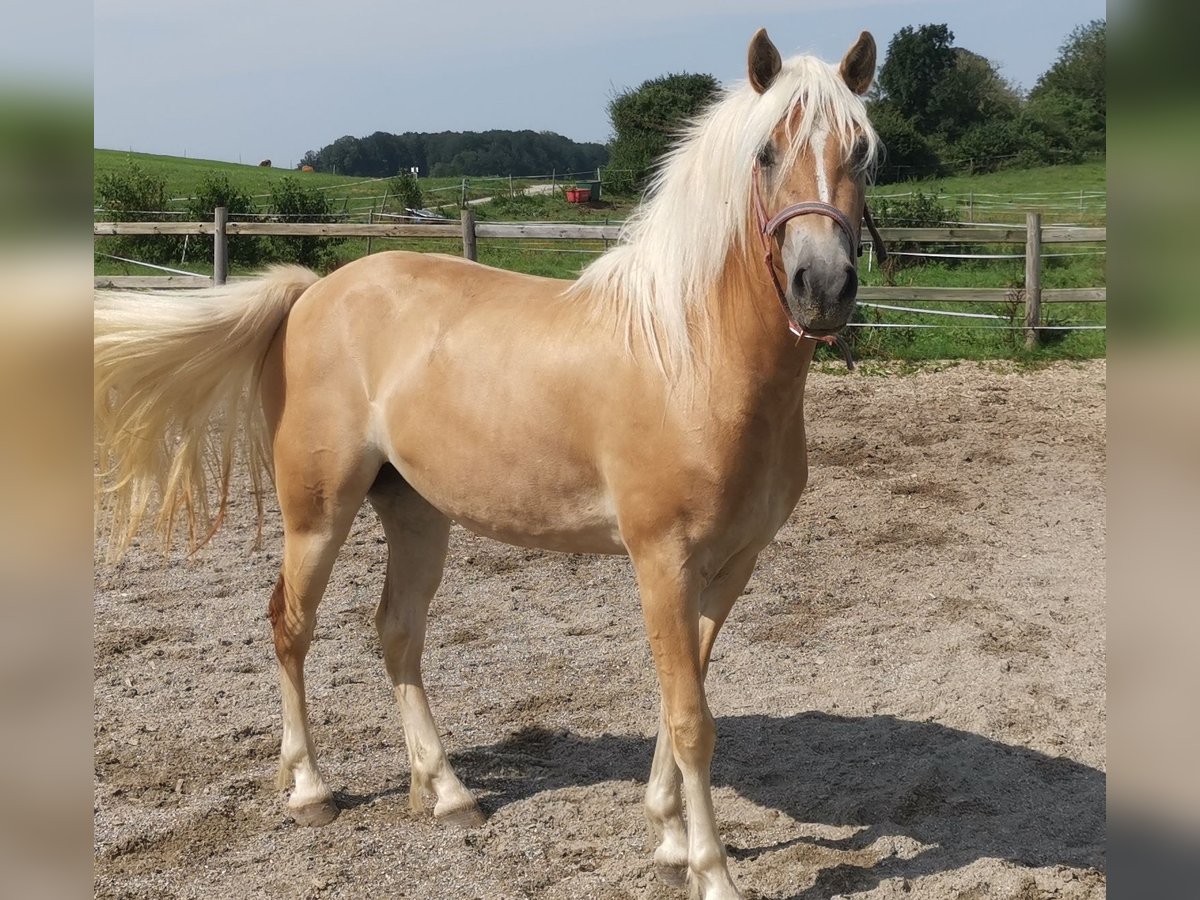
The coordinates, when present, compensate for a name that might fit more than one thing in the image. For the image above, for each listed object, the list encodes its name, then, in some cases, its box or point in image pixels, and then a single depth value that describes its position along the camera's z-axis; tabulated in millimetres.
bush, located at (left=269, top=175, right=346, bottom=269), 18797
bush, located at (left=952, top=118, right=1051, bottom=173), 36500
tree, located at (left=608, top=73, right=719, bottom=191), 24422
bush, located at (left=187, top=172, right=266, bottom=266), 19094
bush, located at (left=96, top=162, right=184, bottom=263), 20188
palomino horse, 2533
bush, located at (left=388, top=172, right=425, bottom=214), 30422
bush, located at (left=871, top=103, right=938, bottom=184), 34866
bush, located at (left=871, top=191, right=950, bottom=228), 17469
